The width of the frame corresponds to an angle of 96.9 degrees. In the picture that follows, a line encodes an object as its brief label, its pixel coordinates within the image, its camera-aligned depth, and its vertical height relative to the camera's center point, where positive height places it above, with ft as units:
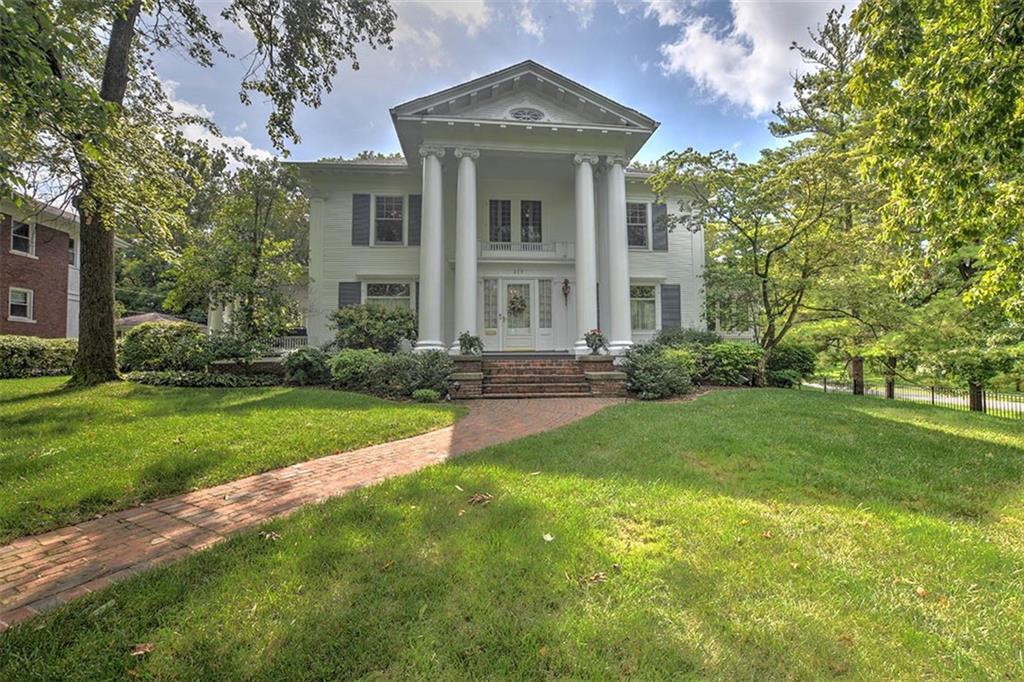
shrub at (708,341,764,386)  37.19 -1.35
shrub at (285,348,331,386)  36.04 -1.36
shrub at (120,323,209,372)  37.57 +0.65
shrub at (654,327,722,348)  45.53 +1.20
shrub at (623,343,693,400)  32.40 -2.03
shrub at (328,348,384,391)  33.86 -1.30
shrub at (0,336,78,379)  41.57 -0.18
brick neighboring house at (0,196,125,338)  53.83 +9.91
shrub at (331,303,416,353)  41.91 +2.23
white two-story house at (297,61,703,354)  40.11 +12.81
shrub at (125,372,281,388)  33.47 -2.04
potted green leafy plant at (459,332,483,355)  36.47 +0.46
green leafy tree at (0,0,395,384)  21.86 +17.06
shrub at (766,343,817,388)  39.42 -1.38
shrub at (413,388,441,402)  31.09 -3.08
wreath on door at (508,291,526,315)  46.83 +4.78
